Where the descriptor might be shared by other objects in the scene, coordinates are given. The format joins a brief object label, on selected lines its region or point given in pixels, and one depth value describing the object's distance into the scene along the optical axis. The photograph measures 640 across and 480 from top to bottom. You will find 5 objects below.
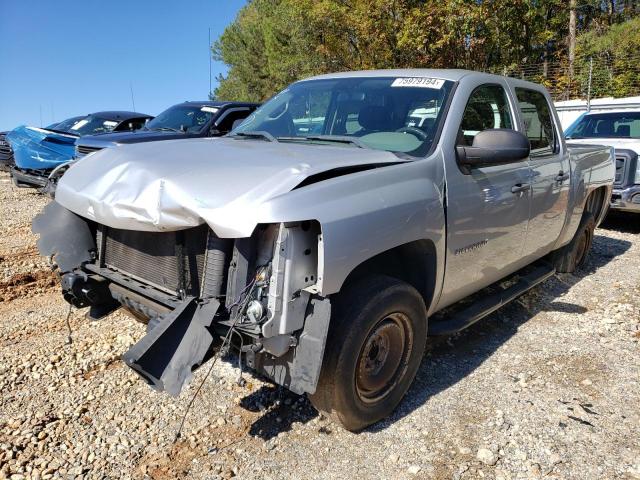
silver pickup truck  2.36
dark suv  8.17
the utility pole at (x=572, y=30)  21.77
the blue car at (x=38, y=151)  10.08
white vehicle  7.73
